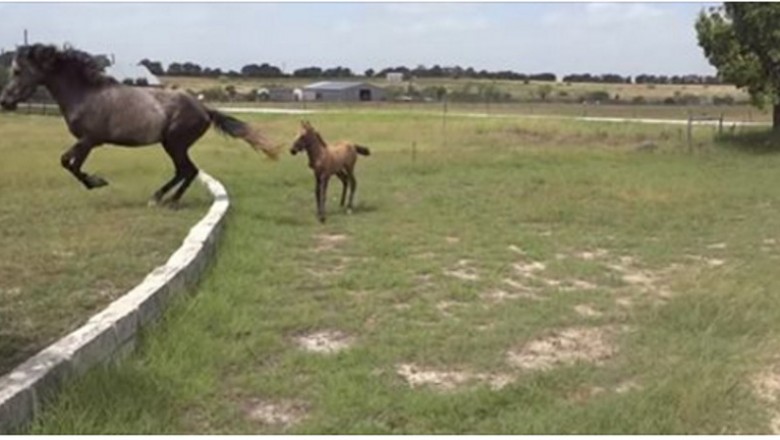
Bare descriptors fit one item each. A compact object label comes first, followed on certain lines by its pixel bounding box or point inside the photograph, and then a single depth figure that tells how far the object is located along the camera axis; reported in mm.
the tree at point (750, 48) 25203
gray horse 10945
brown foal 11320
